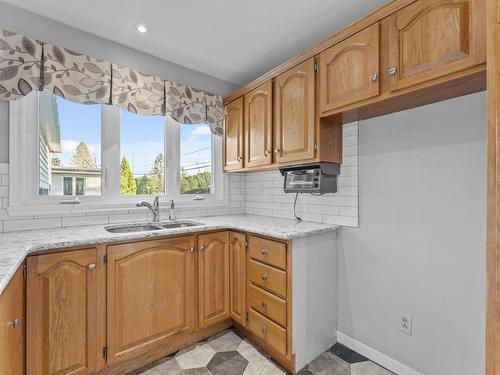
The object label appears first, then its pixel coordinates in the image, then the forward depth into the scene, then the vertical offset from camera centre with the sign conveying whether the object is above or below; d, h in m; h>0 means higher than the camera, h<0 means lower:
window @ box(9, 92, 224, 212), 1.85 +0.28
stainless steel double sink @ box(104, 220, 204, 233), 2.08 -0.33
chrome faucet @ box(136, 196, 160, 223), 2.28 -0.19
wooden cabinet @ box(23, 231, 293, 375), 1.38 -0.73
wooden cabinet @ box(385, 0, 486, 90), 1.12 +0.71
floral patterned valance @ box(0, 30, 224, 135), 1.71 +0.83
